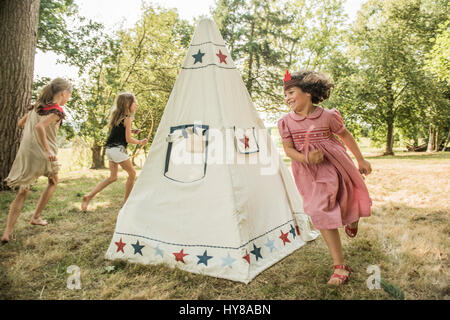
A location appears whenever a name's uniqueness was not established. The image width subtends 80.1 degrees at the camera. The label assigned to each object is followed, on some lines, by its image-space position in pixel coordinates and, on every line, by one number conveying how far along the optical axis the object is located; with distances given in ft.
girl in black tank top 12.76
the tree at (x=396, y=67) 55.01
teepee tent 8.08
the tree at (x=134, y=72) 26.45
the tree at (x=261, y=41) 49.01
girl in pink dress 7.13
